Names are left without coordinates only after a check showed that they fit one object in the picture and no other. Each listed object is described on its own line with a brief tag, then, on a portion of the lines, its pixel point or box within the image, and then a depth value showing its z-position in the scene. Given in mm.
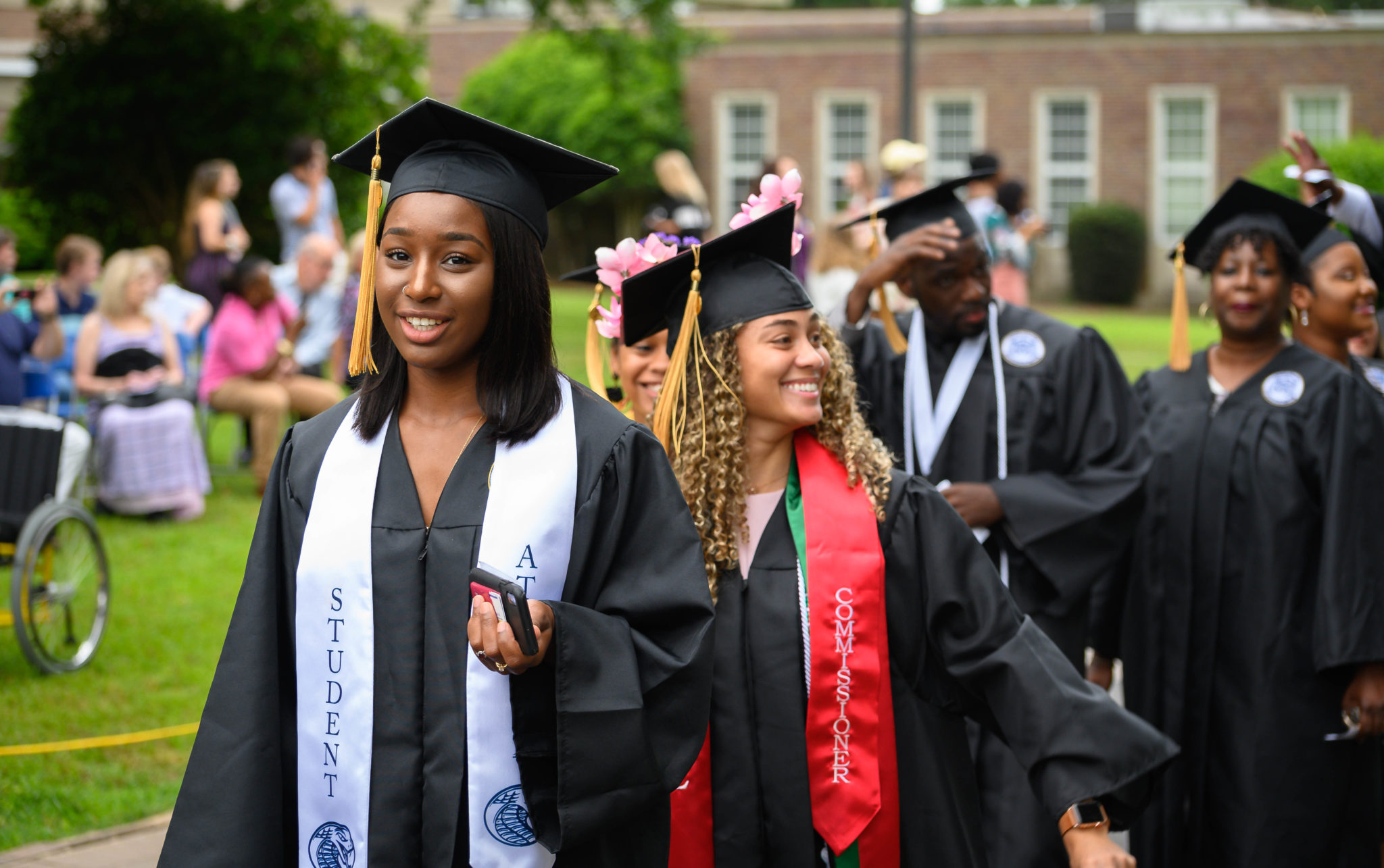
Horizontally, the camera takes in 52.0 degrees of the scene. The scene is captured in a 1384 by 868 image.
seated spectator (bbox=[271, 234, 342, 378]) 11188
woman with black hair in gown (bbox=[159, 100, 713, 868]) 2344
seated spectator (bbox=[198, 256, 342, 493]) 10312
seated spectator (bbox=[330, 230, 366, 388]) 10617
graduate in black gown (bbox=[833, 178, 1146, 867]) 4574
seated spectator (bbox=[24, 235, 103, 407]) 10039
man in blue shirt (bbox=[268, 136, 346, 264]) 11992
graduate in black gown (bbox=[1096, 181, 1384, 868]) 4309
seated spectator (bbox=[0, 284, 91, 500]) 6707
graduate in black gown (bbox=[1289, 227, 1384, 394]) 5094
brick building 30312
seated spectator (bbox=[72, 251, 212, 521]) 9219
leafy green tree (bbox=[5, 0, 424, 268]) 14727
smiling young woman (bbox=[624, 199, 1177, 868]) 2953
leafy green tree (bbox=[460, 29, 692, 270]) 30422
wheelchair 6145
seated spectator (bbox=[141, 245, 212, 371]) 11062
